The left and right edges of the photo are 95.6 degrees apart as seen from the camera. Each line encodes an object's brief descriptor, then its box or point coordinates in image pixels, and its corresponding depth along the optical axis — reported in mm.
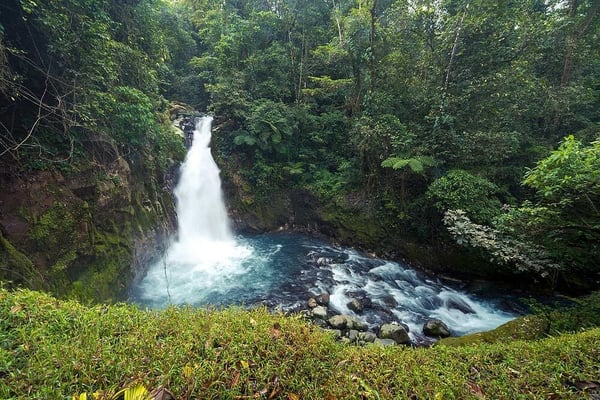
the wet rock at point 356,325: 6057
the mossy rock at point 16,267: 4094
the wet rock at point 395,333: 5656
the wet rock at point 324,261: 9578
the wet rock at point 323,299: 7134
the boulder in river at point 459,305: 7121
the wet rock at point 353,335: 5573
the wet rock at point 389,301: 7230
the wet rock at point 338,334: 5480
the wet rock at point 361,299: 7023
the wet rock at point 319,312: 6425
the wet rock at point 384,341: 5381
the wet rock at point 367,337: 5445
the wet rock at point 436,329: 6089
